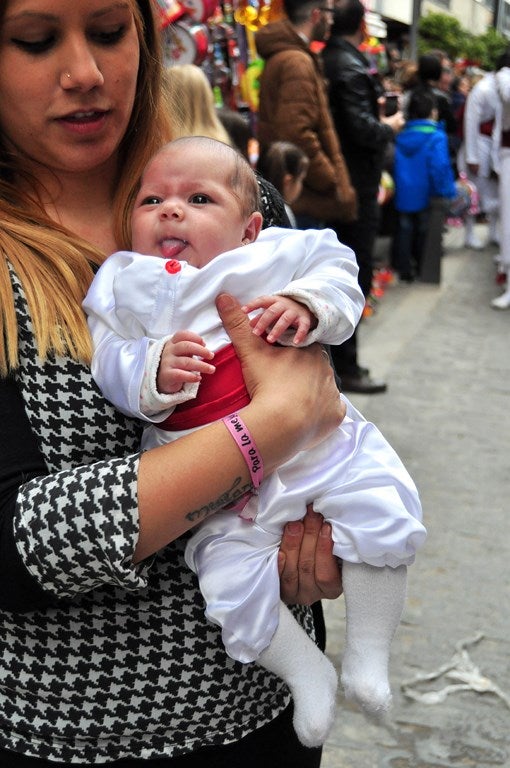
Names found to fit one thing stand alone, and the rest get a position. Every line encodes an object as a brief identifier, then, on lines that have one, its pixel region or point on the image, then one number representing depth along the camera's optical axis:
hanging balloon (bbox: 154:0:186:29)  6.29
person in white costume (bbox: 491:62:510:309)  8.98
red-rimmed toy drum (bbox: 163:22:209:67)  6.23
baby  1.54
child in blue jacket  10.05
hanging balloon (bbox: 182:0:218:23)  6.69
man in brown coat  6.21
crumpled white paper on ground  3.61
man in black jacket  6.79
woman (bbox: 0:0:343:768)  1.41
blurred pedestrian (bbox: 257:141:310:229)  5.60
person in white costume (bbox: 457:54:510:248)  11.00
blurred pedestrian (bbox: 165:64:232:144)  5.16
